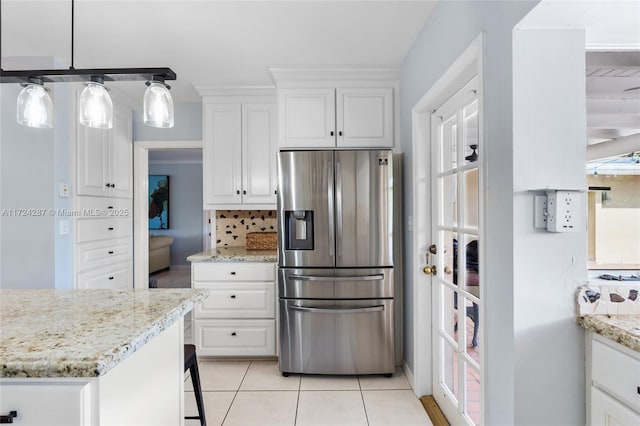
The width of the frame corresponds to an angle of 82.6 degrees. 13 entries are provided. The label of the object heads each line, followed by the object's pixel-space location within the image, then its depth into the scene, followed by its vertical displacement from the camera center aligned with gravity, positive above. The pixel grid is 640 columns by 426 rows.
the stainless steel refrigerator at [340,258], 2.60 -0.32
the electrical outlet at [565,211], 1.18 +0.00
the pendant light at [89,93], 1.38 +0.47
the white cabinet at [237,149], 3.17 +0.56
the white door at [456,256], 1.80 -0.24
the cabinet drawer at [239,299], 2.91 -0.69
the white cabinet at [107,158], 2.85 +0.47
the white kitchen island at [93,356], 0.88 -0.36
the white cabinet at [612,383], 1.05 -0.52
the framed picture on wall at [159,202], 7.98 +0.25
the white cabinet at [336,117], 2.83 +0.74
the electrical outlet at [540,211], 1.23 +0.00
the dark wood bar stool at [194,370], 1.77 -0.80
